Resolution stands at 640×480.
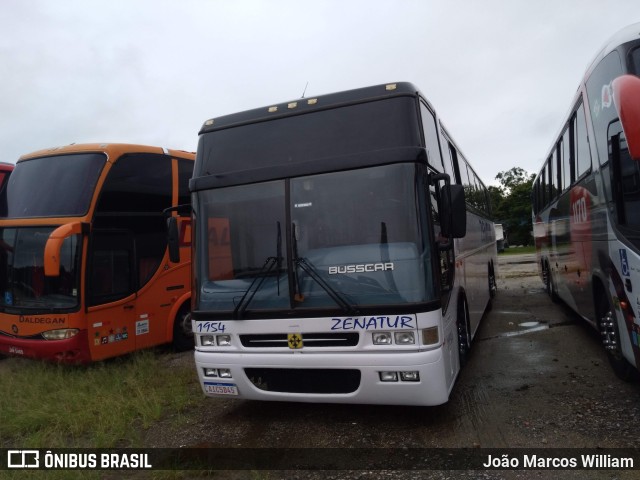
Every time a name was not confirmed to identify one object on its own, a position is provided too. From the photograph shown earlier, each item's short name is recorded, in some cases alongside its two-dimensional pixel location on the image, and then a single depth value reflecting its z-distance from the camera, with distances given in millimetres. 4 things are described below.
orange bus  6969
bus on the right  4004
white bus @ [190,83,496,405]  4031
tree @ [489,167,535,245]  56469
